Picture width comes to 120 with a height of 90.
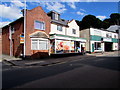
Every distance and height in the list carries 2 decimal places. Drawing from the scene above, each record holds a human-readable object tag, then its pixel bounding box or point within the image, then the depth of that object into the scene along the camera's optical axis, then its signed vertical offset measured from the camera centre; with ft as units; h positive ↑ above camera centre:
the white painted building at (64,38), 53.98 +5.20
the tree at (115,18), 181.94 +58.26
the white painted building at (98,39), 80.36 +6.81
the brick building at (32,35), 48.89 +6.48
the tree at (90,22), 158.92 +42.51
